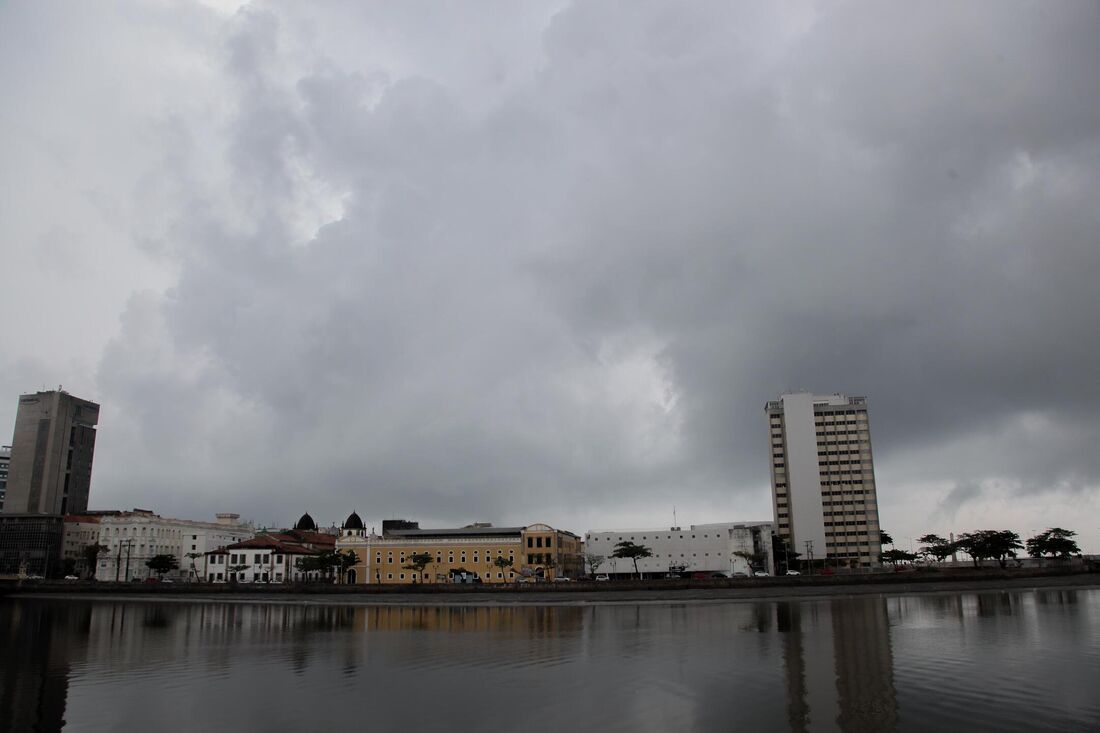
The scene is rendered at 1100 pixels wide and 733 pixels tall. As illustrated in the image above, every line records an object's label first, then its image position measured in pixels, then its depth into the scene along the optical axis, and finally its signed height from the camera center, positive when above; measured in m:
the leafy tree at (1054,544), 134.75 +0.68
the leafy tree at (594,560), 137.12 -2.08
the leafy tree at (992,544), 126.31 +0.63
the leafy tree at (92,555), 138.38 -1.14
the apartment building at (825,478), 153.62 +13.32
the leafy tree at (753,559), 130.75 -1.74
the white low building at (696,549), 136.25 -0.14
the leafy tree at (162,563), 133.62 -2.42
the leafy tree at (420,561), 122.21 -1.91
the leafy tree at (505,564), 124.00 -2.36
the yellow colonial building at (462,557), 124.44 -1.33
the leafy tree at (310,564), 123.69 -2.38
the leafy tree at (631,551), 132.88 -0.46
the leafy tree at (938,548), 137.50 +0.02
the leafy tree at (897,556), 147.50 -1.40
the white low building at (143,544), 141.25 +0.76
